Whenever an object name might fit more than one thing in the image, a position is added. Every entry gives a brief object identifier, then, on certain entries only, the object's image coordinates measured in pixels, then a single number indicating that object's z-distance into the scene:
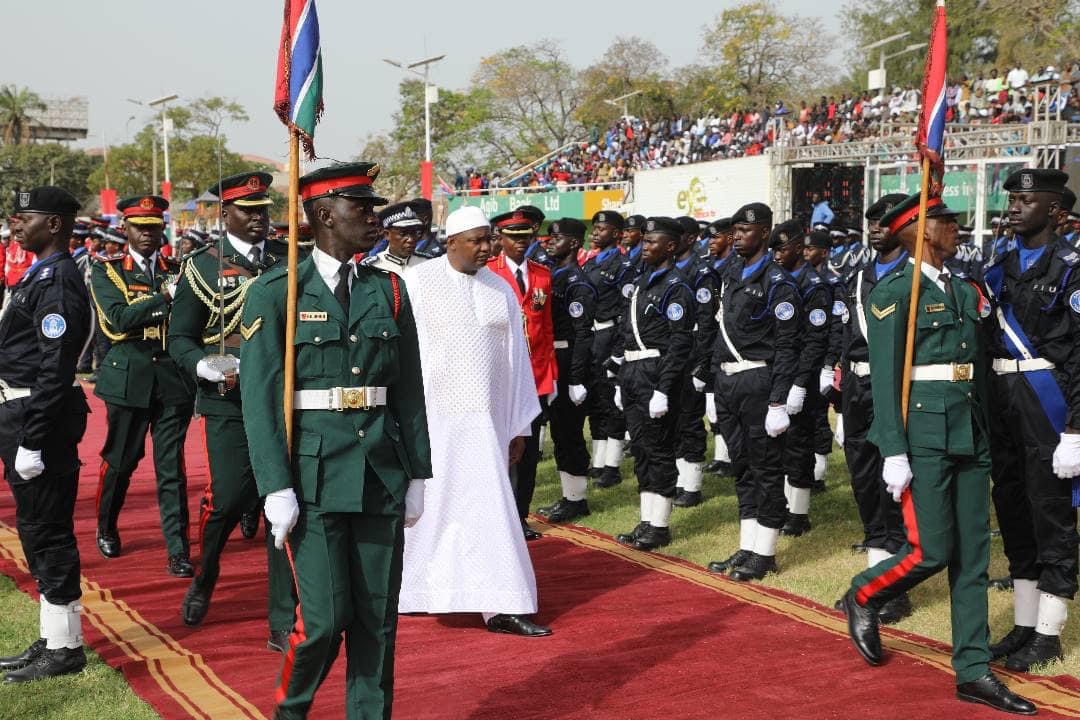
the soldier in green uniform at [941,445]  5.21
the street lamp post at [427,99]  29.19
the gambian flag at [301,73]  4.26
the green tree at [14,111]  87.75
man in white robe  6.24
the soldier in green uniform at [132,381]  7.73
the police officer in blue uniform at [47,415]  5.23
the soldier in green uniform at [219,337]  6.24
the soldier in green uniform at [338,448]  4.03
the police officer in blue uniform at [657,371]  8.02
